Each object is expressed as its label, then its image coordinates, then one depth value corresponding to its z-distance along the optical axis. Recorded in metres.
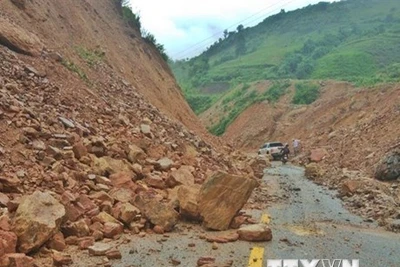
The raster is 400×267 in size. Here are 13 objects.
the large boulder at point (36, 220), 4.71
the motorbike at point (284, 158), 25.33
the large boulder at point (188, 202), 6.54
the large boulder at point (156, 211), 6.07
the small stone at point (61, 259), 4.62
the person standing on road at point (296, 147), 29.41
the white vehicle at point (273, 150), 27.84
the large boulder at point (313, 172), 16.43
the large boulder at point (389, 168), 14.83
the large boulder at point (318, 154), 24.19
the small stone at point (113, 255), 4.86
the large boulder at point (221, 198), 6.28
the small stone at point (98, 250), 4.91
